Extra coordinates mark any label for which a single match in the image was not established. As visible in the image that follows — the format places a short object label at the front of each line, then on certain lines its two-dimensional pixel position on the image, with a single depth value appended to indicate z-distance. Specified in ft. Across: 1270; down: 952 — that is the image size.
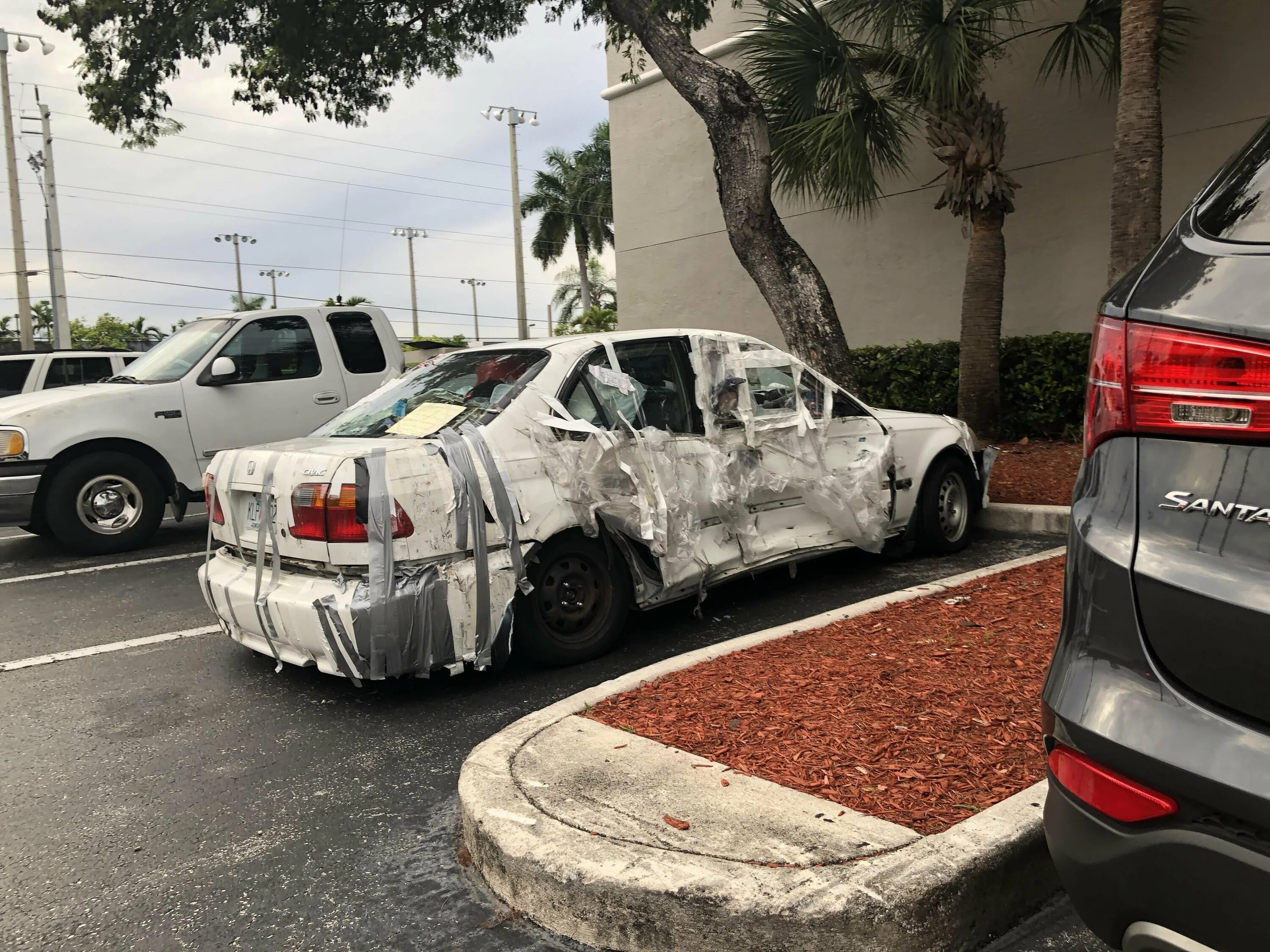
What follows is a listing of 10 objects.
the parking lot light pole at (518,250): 119.24
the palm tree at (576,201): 143.33
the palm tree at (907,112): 34.42
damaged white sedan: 14.20
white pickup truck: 26.48
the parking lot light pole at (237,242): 224.12
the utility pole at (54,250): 90.68
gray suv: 5.10
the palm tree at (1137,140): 27.12
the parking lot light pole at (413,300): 216.54
